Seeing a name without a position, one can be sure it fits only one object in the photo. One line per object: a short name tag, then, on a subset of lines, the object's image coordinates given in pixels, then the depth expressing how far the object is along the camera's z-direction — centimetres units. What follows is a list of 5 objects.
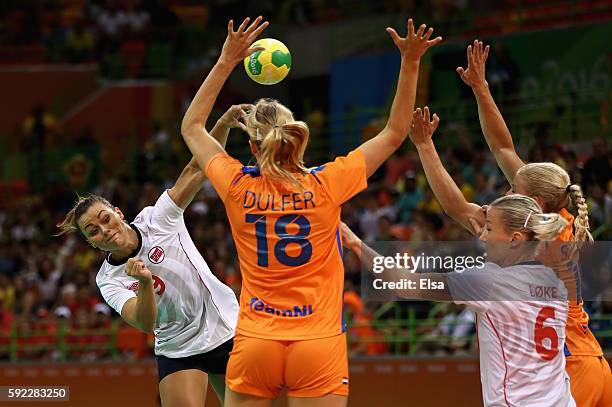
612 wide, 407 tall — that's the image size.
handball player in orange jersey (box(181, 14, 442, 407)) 933
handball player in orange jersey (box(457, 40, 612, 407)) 1023
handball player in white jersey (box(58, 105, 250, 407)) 1273
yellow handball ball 1250
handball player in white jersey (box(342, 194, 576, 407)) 913
